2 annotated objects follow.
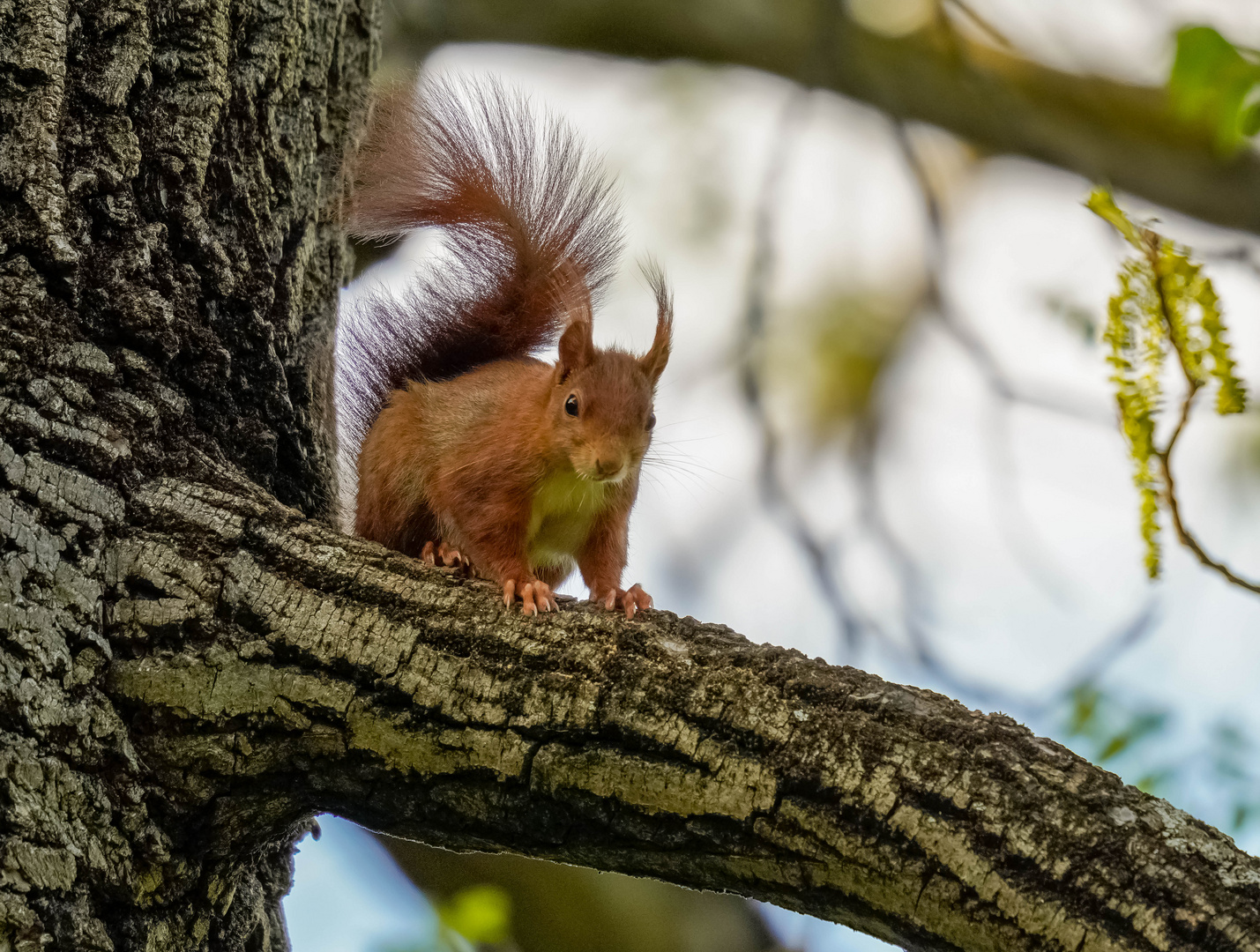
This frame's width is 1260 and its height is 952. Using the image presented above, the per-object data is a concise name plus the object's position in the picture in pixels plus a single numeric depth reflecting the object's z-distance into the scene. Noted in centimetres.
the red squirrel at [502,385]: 936
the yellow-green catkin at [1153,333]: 916
